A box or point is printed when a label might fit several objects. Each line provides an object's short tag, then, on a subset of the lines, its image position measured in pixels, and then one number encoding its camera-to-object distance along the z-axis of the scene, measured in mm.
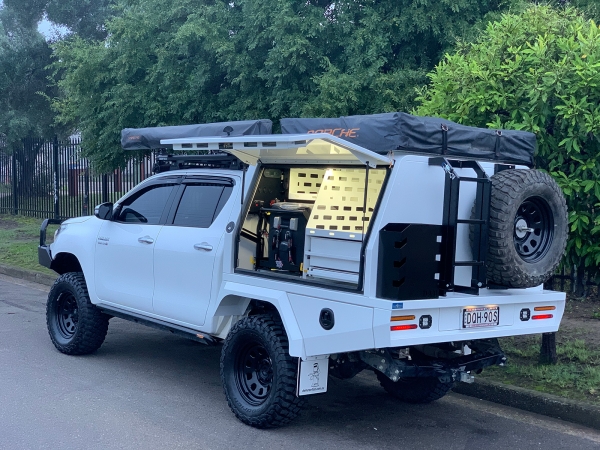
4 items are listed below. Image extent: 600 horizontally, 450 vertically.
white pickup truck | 5004
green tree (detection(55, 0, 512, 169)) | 10961
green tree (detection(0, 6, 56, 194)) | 21969
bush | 6602
